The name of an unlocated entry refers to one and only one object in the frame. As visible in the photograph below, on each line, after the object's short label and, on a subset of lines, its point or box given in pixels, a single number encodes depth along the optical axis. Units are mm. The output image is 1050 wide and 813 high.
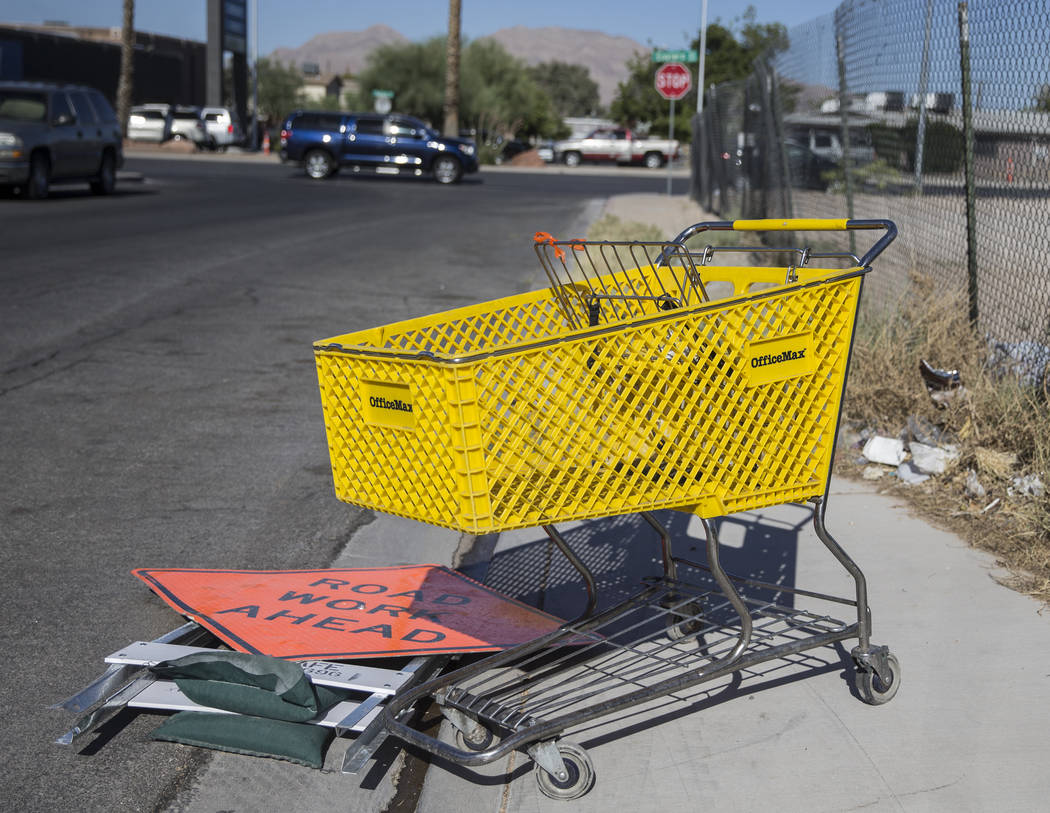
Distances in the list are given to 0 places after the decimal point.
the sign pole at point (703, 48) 39219
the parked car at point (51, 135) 19438
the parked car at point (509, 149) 57062
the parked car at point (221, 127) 52656
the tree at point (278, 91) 91312
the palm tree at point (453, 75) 39125
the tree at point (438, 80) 66750
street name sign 27547
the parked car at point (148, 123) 54062
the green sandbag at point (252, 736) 3043
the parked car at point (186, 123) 53438
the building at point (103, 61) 59219
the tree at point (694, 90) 65062
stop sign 25078
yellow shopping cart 2879
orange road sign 3564
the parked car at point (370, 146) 33000
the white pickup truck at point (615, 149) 53656
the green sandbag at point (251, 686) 3094
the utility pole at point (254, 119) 59281
